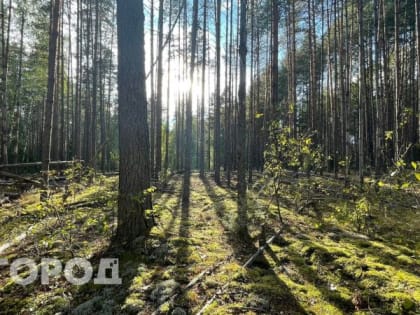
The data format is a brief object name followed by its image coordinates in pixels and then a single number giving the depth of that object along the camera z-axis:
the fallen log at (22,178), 6.96
